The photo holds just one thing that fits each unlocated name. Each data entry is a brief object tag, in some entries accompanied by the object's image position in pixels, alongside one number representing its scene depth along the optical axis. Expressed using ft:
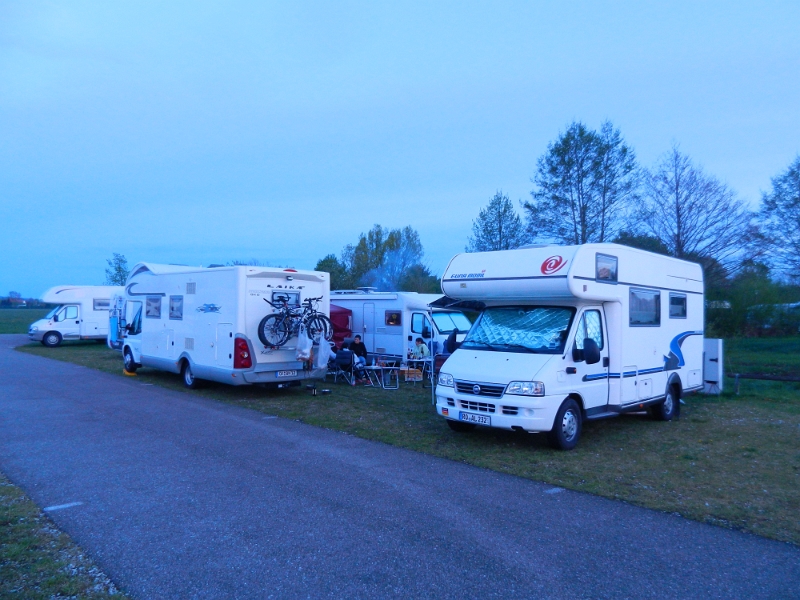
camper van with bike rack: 45.01
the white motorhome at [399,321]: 59.67
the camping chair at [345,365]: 53.72
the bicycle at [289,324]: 45.65
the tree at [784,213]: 73.41
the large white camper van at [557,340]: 29.07
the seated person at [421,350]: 57.67
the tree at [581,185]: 77.77
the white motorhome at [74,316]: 102.89
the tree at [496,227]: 97.12
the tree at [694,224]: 69.97
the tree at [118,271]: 159.32
